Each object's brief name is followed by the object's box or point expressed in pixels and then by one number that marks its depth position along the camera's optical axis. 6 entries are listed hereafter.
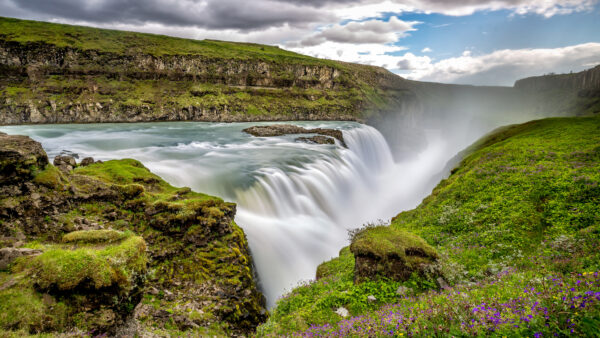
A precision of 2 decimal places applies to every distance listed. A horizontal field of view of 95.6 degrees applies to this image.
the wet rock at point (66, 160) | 16.59
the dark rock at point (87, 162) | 19.76
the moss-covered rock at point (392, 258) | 8.58
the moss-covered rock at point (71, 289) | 5.21
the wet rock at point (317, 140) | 51.91
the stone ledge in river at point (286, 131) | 59.38
